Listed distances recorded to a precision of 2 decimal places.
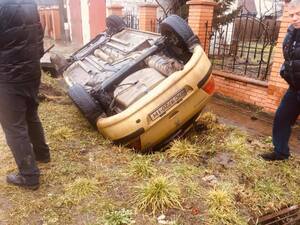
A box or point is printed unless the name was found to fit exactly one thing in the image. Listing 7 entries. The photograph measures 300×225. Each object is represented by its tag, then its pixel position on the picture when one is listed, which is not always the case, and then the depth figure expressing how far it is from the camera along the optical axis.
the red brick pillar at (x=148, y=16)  9.45
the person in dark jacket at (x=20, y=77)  2.75
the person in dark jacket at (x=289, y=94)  3.22
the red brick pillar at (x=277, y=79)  5.20
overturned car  3.88
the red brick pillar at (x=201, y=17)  6.82
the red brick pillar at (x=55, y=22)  16.19
